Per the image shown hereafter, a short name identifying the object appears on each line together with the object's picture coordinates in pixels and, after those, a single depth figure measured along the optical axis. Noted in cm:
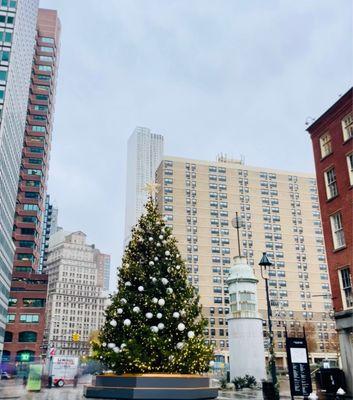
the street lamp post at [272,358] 2042
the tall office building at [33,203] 9400
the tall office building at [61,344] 19500
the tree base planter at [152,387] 2158
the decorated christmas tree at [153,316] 2223
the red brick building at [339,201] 2454
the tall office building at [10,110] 7288
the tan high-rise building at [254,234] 11556
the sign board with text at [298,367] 1888
